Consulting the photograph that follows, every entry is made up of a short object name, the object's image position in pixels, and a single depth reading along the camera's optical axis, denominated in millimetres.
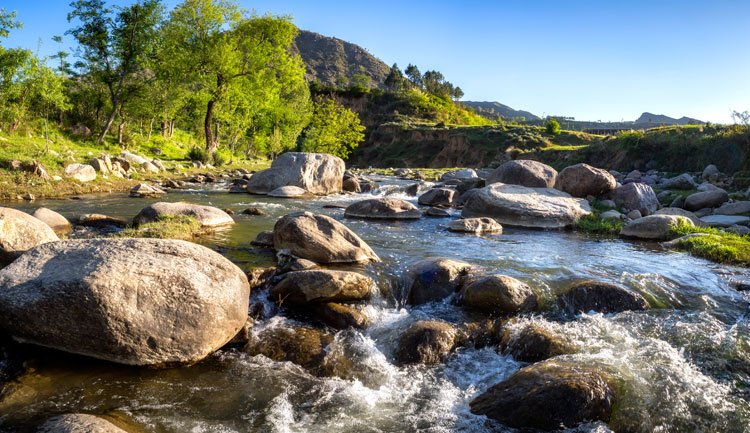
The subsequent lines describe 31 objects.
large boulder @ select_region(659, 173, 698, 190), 21703
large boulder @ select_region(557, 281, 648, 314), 8133
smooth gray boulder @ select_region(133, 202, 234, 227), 12703
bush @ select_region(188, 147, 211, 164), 36781
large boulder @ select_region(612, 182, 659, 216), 17703
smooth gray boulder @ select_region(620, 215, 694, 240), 13984
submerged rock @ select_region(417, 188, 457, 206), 20719
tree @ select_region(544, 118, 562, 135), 67562
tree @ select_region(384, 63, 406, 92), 135750
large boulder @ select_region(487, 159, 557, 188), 18609
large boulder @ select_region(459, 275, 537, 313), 7934
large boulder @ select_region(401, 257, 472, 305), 8531
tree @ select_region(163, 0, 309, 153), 37375
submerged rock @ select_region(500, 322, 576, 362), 6559
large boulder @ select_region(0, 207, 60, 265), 7871
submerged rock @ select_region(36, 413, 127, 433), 4309
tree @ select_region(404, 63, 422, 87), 150500
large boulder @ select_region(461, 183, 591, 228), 15695
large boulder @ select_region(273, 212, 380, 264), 9883
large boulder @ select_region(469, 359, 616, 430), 5098
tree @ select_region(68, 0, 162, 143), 33500
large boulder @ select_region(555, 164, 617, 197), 18359
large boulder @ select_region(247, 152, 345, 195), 24391
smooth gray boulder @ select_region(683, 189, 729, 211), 17688
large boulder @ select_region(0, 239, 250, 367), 5668
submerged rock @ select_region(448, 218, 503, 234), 14352
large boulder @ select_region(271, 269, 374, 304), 7746
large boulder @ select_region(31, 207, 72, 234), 11914
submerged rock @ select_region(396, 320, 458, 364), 6586
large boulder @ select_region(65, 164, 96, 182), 21344
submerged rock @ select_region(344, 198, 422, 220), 16703
